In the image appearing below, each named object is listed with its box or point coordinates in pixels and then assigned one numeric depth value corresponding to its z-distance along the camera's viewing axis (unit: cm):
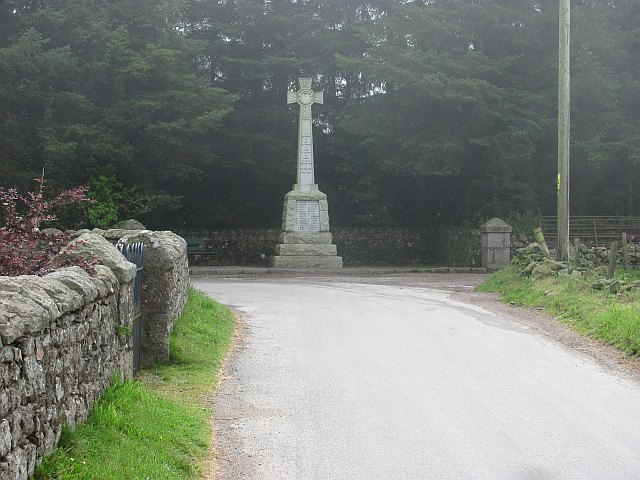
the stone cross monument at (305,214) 2716
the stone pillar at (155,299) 858
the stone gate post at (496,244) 2620
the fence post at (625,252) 2166
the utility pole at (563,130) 1880
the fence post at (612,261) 1627
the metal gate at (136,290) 796
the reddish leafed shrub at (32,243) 586
